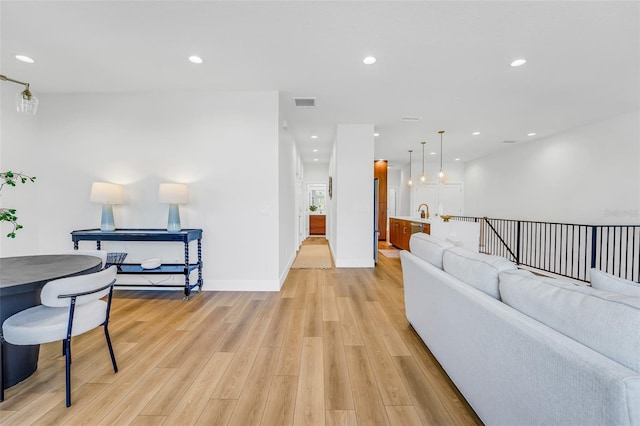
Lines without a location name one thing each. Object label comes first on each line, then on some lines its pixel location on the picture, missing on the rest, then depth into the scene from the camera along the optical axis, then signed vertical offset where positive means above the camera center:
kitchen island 5.61 -0.51
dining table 1.51 -0.46
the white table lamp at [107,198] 3.28 +0.13
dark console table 3.21 -0.39
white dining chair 1.52 -0.70
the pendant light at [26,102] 2.16 +0.91
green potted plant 1.71 -0.04
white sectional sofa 0.78 -0.52
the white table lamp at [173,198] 3.29 +0.13
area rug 5.08 -1.15
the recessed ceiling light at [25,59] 2.76 +1.63
